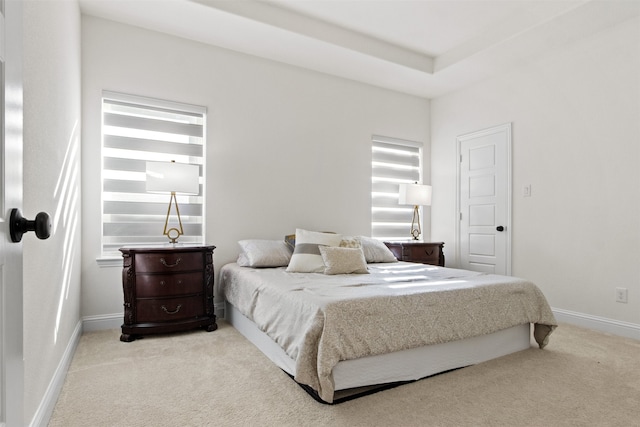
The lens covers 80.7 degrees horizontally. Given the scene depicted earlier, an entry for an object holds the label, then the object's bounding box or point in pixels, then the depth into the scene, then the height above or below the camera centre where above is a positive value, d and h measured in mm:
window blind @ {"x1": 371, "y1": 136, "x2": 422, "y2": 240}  4891 +411
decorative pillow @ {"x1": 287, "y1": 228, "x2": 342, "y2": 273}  3223 -365
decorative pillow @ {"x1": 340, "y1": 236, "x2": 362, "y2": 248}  3496 -309
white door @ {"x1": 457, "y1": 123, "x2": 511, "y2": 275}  4301 +124
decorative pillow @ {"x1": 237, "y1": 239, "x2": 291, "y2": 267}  3465 -415
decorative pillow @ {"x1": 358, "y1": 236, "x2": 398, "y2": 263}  3893 -434
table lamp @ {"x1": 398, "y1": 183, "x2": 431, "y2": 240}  4648 +192
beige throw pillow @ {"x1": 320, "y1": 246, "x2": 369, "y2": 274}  3160 -434
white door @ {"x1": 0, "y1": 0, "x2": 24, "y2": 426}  660 +5
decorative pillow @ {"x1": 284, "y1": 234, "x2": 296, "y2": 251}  3747 -309
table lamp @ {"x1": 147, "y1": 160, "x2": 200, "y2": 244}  3158 +266
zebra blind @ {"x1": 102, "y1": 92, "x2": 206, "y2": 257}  3410 +464
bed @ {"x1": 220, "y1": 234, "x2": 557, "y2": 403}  1979 -668
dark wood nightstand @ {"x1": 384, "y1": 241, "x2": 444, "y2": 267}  4461 -490
